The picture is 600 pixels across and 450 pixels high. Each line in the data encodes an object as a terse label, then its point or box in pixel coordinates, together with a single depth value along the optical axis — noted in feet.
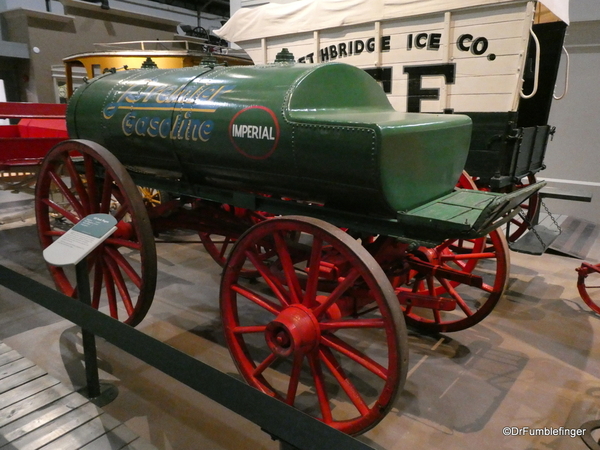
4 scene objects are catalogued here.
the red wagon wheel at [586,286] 12.19
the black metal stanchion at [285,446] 4.66
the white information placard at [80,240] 7.23
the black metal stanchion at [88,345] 8.21
